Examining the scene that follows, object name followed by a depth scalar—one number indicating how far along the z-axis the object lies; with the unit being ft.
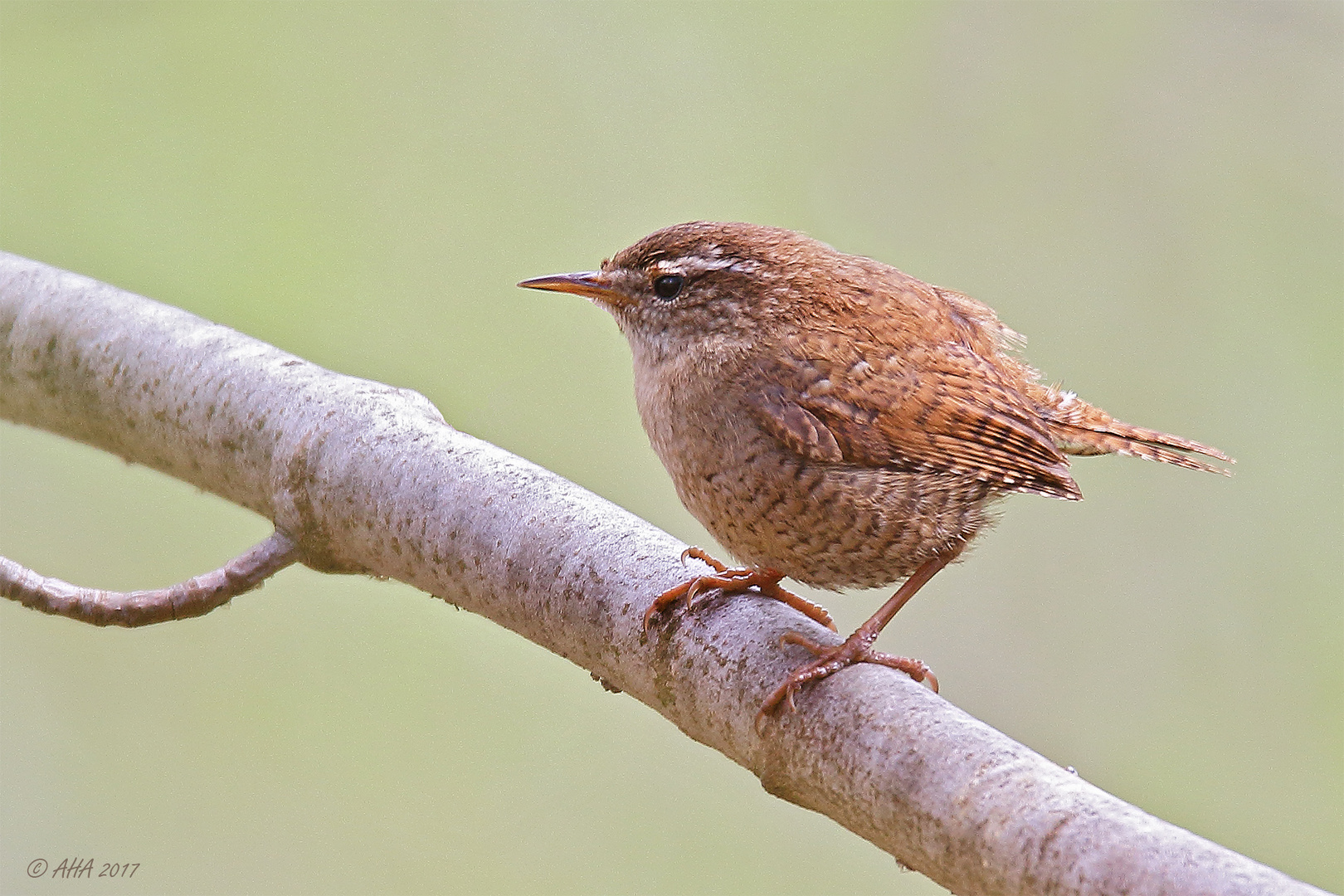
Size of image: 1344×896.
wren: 9.39
